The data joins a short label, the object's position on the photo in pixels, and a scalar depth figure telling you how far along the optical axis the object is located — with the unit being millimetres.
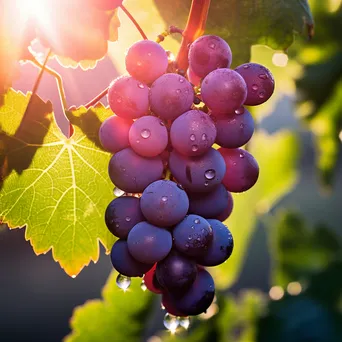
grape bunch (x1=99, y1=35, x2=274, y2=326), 586
